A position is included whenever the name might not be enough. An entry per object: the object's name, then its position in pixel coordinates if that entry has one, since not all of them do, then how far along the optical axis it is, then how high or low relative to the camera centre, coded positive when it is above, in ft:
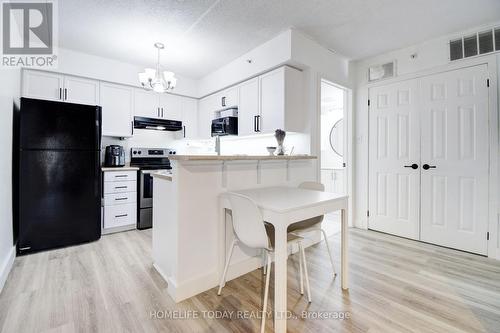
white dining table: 4.68 -1.01
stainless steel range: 11.98 -0.46
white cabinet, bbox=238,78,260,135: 10.95 +2.89
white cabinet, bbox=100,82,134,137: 12.07 +3.08
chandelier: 9.11 +3.50
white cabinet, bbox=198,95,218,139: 14.11 +3.32
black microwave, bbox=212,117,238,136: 11.94 +2.13
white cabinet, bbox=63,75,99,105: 11.11 +3.75
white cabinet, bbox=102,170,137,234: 11.12 -1.64
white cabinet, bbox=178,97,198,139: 15.01 +3.19
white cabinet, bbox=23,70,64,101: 10.29 +3.72
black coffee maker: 12.01 +0.57
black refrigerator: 8.59 -0.29
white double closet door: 8.91 +0.35
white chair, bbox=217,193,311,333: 4.91 -1.30
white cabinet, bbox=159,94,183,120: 14.06 +3.73
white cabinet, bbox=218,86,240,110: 12.17 +3.76
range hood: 13.03 +2.53
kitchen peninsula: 6.03 -1.50
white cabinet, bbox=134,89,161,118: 13.07 +3.62
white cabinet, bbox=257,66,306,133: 9.61 +2.84
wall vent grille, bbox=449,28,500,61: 8.53 +4.65
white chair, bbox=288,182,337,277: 6.27 -1.67
